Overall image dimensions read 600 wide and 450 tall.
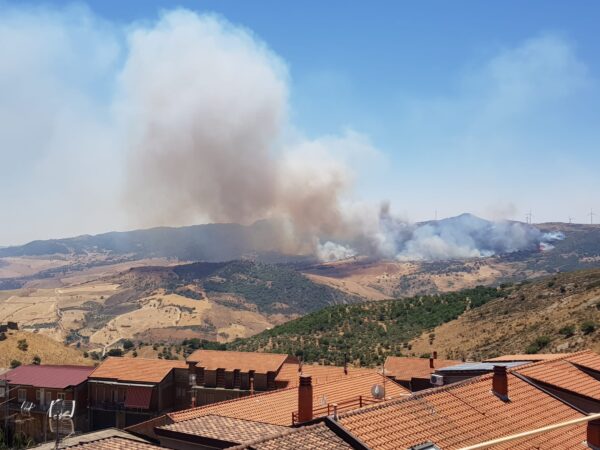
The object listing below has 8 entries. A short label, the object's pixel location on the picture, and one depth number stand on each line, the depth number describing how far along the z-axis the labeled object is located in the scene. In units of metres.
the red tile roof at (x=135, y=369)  48.97
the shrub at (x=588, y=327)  51.94
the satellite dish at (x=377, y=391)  22.86
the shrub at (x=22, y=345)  75.00
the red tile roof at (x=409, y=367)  43.91
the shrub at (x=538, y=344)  53.59
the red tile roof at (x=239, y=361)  48.88
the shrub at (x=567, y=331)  53.97
